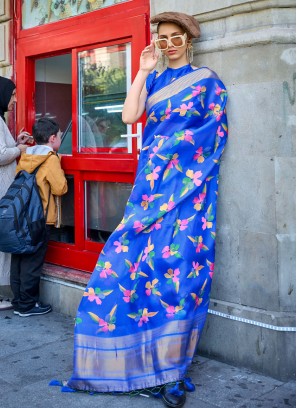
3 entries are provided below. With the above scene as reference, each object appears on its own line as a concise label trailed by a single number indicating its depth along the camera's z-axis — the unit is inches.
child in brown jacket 183.0
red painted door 169.5
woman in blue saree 125.5
